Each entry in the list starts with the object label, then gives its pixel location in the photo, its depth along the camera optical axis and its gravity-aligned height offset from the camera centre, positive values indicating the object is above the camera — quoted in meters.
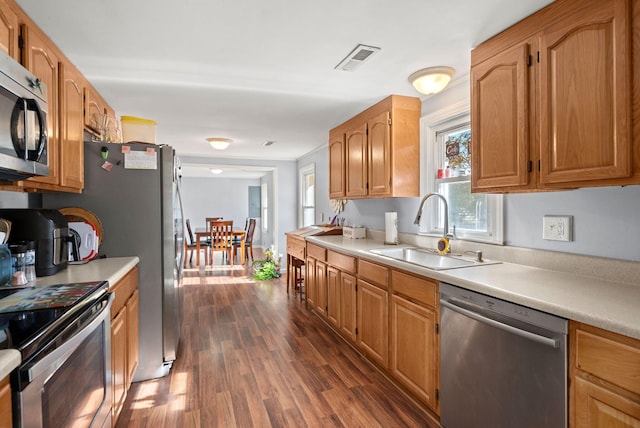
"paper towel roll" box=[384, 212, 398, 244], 3.03 -0.12
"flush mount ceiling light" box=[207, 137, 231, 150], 4.50 +0.99
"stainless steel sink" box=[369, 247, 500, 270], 2.11 -0.31
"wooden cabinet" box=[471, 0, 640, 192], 1.28 +0.51
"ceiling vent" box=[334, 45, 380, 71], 2.05 +1.02
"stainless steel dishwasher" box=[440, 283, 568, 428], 1.24 -0.65
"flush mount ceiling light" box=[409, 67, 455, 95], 2.27 +0.93
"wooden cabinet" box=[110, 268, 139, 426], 1.75 -0.71
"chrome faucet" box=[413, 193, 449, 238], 2.41 -0.01
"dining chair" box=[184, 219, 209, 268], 6.84 -0.64
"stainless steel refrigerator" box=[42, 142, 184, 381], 2.31 -0.01
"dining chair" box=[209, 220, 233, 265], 6.79 -0.46
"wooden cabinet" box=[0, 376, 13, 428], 0.82 -0.47
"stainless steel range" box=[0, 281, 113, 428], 0.92 -0.45
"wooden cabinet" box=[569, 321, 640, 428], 1.02 -0.55
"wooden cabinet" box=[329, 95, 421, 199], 2.81 +0.58
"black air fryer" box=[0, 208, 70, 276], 1.71 -0.09
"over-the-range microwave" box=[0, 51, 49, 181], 1.24 +0.37
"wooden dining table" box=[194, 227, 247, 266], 6.61 -0.45
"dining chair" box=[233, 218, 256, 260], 7.15 -0.51
